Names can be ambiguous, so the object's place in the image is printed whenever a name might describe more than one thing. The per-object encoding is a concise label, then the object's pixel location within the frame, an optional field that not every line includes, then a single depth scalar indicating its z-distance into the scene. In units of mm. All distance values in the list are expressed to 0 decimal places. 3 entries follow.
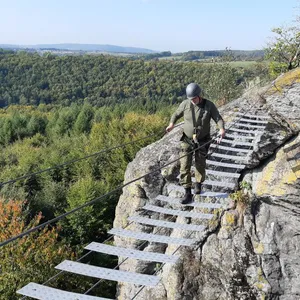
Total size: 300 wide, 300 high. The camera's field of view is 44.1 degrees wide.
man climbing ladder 6188
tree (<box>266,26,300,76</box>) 19297
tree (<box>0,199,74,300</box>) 11476
